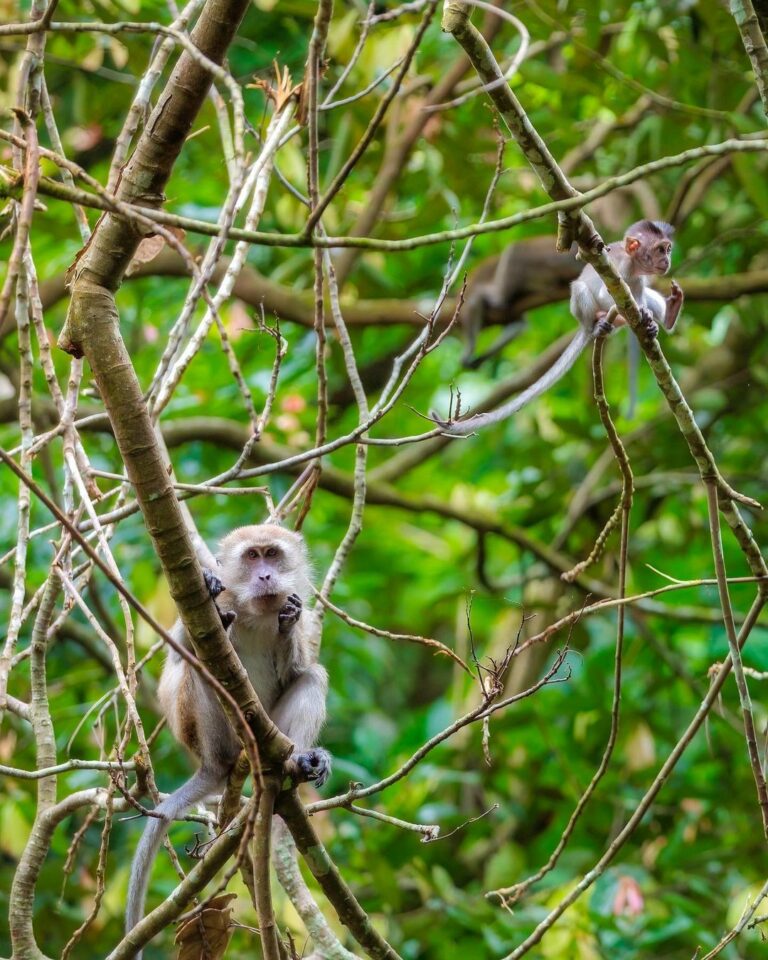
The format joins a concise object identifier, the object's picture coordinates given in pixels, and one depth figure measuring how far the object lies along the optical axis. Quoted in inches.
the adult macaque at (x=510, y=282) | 909.2
